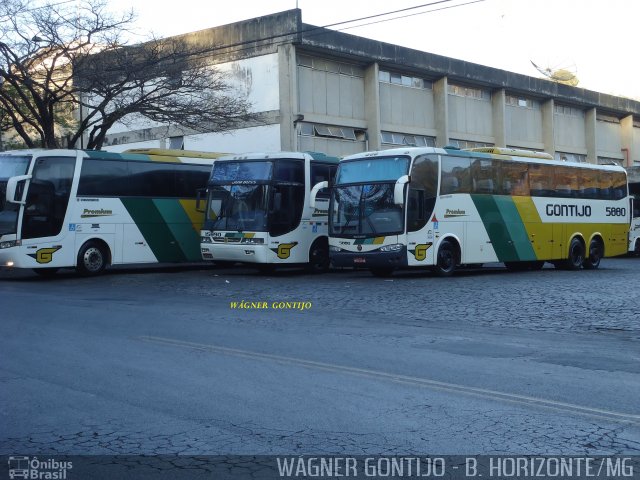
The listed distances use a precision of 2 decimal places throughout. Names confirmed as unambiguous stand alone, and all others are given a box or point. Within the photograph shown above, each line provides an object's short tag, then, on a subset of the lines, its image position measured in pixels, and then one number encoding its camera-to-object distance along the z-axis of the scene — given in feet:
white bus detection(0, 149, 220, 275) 73.92
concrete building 121.49
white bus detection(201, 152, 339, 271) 78.38
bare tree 93.71
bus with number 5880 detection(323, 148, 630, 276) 72.79
